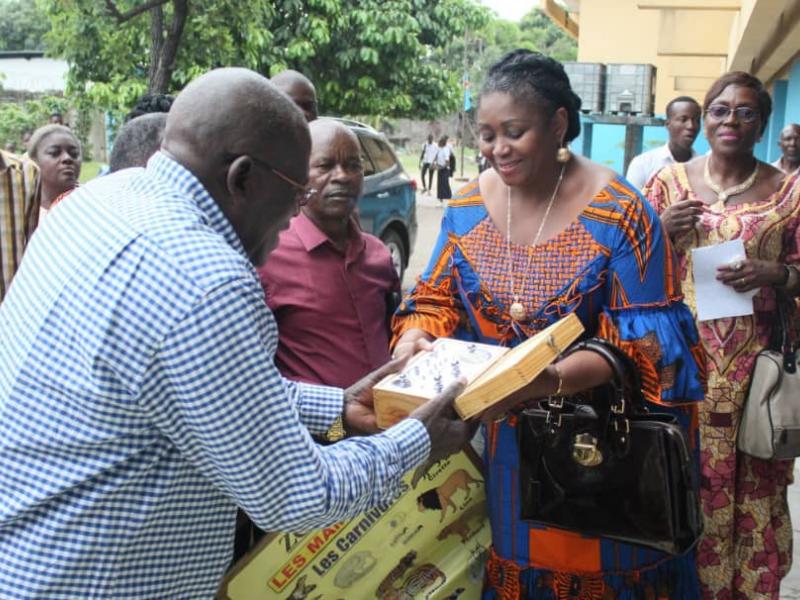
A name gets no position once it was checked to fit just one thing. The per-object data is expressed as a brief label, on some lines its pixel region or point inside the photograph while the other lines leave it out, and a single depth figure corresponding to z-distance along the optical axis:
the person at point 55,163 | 5.12
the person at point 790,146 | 7.30
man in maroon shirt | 2.94
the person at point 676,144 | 5.77
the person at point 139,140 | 3.22
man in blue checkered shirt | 1.42
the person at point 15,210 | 3.88
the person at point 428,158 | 23.63
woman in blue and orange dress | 2.34
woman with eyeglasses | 3.38
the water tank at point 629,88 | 12.64
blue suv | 9.06
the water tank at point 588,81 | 12.65
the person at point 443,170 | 22.42
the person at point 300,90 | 4.28
